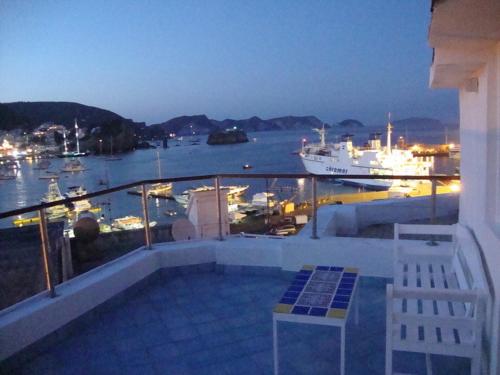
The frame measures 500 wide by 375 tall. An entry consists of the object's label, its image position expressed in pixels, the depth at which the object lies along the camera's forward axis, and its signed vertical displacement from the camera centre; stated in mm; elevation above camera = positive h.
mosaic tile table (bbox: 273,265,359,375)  2318 -991
